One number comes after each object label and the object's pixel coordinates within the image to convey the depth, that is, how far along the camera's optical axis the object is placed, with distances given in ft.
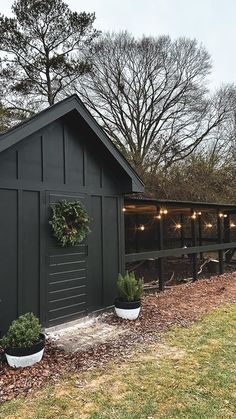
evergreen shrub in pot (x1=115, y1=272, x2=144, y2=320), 18.38
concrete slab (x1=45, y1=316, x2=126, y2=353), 14.94
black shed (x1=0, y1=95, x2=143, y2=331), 14.92
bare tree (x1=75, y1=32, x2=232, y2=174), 47.57
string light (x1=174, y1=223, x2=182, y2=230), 43.18
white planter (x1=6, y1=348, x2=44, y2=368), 12.34
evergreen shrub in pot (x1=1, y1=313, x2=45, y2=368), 12.34
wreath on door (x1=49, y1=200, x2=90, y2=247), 16.57
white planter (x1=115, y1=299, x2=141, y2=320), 18.37
